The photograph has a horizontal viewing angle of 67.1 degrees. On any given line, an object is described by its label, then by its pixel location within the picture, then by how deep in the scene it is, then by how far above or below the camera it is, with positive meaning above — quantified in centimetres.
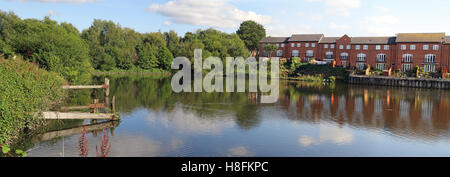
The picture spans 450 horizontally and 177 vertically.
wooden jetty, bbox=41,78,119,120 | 1992 -269
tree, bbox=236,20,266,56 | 11425 +1297
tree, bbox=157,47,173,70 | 9154 +375
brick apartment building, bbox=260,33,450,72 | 6988 +481
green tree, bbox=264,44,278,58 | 9069 +629
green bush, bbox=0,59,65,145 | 1588 -127
